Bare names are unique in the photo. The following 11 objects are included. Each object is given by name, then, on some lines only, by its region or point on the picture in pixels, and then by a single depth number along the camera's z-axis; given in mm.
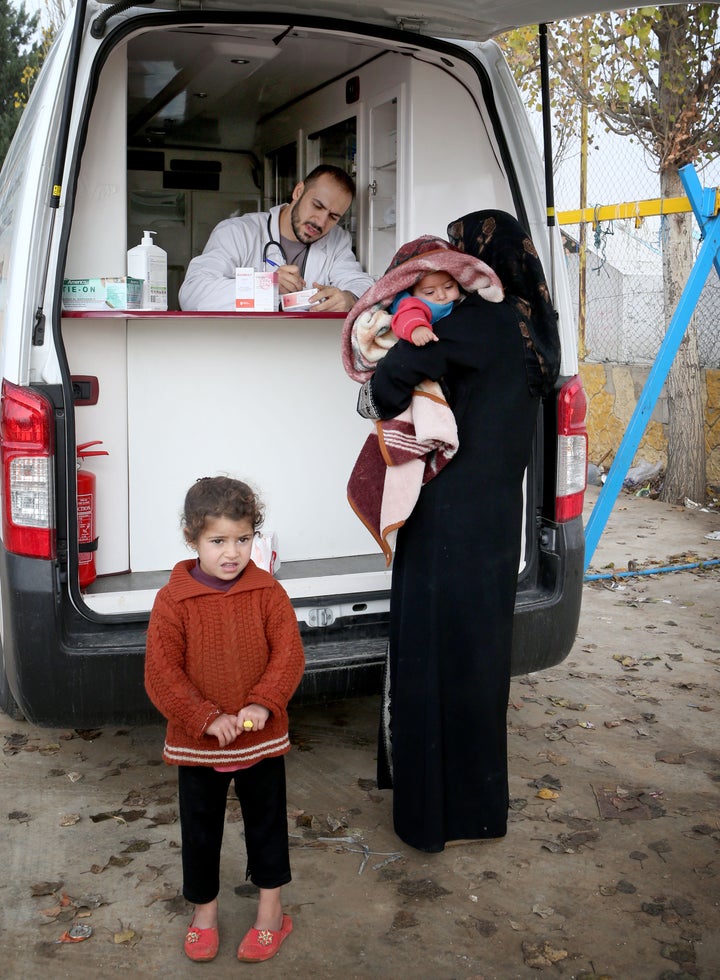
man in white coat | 4379
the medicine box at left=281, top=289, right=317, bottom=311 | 4066
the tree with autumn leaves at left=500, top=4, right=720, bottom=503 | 8398
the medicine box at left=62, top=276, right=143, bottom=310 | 3463
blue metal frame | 6000
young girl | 2562
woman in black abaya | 3049
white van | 3061
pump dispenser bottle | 3693
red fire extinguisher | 3523
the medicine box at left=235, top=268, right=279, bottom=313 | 3982
